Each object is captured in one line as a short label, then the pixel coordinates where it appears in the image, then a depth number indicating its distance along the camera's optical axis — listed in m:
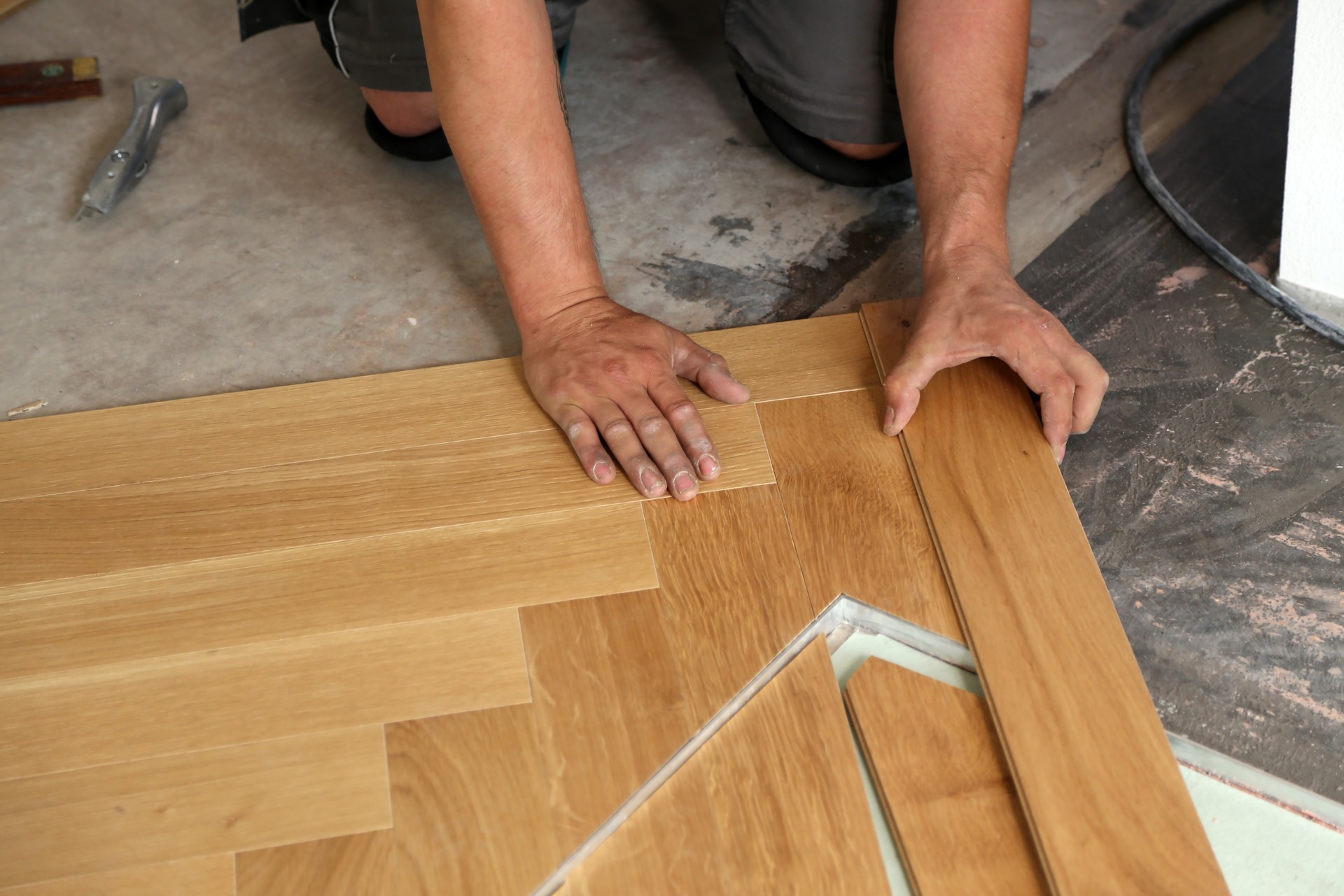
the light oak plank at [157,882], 1.16
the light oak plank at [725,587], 1.33
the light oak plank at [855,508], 1.41
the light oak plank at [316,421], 1.58
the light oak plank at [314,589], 1.38
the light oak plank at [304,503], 1.47
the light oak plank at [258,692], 1.28
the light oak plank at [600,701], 1.22
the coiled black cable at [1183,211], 1.81
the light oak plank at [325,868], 1.16
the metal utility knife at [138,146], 2.07
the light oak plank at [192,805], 1.20
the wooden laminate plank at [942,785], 1.18
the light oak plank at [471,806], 1.17
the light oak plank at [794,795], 1.17
